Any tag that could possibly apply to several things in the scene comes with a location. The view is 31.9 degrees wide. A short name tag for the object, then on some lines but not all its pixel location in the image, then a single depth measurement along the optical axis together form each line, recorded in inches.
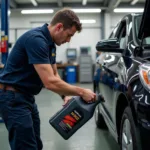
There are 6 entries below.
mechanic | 70.1
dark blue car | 67.8
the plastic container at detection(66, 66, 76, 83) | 461.7
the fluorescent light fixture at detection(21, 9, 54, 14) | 465.4
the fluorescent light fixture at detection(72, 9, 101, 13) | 472.9
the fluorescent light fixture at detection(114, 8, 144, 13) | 470.5
